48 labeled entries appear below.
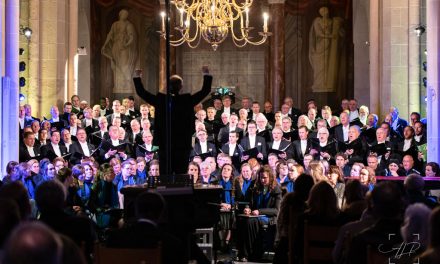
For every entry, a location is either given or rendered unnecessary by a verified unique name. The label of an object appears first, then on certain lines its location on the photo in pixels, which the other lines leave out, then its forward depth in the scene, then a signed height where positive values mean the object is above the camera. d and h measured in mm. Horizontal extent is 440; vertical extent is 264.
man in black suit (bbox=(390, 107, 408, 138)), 14062 +33
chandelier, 12977 +1563
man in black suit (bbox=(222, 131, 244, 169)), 13016 -367
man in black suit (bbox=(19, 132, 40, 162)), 12888 -354
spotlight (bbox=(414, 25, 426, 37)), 15045 +1625
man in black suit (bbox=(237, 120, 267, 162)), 13234 -263
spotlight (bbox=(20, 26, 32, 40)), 16067 +1698
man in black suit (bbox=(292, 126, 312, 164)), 12977 -318
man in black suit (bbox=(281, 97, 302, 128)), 15516 +213
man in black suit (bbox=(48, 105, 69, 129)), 14882 +136
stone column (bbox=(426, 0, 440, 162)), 11742 +583
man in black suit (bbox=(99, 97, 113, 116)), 16588 +281
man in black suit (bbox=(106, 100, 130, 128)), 15370 +169
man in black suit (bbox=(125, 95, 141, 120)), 16188 +237
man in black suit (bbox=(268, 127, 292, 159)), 13047 -303
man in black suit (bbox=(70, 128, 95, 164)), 13305 -345
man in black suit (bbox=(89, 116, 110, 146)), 13950 -168
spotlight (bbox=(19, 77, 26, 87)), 15812 +768
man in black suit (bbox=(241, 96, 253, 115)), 15780 +357
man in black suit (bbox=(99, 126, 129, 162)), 12938 -389
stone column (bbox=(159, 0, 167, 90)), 19406 +1443
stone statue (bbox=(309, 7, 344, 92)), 20297 +1731
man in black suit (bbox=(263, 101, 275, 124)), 15859 +197
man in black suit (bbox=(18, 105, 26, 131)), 13794 +54
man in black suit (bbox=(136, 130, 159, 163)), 13203 -372
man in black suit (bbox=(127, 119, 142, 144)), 13989 -137
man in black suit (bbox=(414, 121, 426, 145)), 12909 -133
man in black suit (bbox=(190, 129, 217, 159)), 13070 -338
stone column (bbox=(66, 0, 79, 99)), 17266 +1521
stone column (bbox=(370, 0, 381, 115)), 16359 +1221
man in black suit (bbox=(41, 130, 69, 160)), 12984 -368
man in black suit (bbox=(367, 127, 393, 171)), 12376 -338
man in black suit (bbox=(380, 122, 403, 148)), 13010 -167
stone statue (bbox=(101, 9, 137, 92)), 20812 +1726
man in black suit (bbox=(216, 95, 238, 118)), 15505 +316
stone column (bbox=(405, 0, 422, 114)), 15414 +1115
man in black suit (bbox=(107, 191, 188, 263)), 4836 -616
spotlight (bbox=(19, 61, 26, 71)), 15898 +1045
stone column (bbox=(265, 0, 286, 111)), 19281 +1574
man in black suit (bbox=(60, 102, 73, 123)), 14945 +234
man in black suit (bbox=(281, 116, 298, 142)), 13586 -98
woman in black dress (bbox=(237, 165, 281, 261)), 10023 -1079
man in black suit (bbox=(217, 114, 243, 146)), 13780 -100
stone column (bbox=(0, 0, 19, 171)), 11938 +470
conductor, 7879 +61
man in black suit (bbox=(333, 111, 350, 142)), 13586 -64
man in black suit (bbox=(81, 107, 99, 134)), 14891 +43
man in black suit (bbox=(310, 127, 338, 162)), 12747 -326
